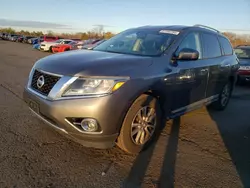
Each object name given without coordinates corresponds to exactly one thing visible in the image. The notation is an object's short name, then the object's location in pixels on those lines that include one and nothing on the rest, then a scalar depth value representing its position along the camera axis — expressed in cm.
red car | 1731
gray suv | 215
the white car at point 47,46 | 1903
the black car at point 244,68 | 741
